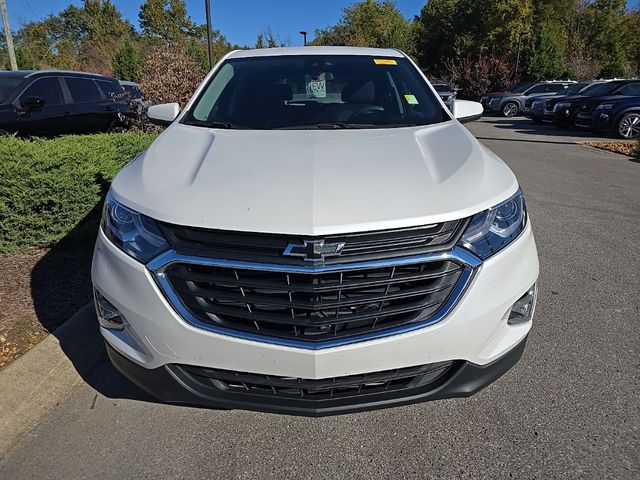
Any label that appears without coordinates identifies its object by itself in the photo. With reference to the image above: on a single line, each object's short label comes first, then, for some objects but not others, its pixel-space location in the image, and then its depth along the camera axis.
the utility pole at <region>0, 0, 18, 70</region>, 21.02
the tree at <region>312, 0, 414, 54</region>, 46.72
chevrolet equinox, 1.74
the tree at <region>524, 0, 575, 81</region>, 31.08
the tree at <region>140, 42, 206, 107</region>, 8.20
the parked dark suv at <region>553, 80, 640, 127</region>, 13.62
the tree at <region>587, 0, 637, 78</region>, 39.19
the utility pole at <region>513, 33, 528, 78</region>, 32.09
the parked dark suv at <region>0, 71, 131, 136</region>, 7.74
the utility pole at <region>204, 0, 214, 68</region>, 12.76
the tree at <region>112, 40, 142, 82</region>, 25.75
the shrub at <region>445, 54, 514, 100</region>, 31.34
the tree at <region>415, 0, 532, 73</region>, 32.47
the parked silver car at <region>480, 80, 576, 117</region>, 21.84
